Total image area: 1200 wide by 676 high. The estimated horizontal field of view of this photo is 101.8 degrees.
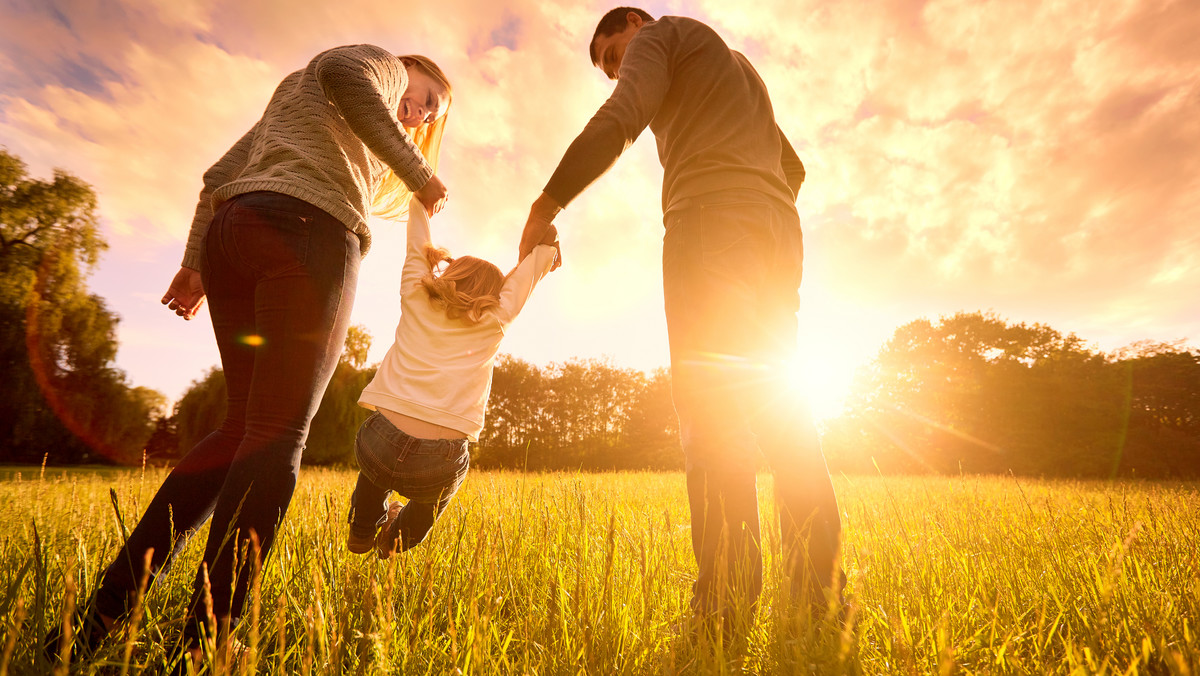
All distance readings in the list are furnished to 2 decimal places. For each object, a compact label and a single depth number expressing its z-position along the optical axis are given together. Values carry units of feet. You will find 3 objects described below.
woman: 4.60
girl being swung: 6.81
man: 5.49
